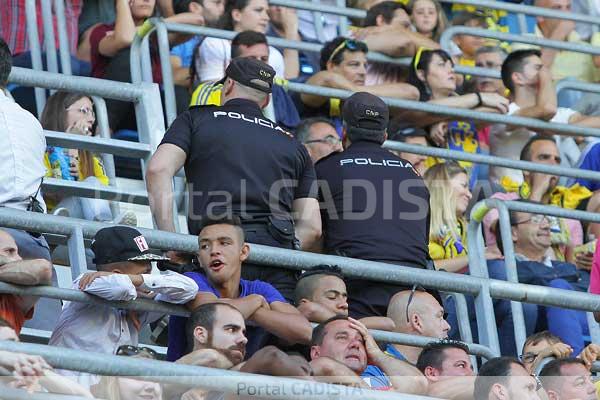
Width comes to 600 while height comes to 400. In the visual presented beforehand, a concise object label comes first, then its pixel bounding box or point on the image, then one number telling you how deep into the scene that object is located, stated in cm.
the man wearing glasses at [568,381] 1617
